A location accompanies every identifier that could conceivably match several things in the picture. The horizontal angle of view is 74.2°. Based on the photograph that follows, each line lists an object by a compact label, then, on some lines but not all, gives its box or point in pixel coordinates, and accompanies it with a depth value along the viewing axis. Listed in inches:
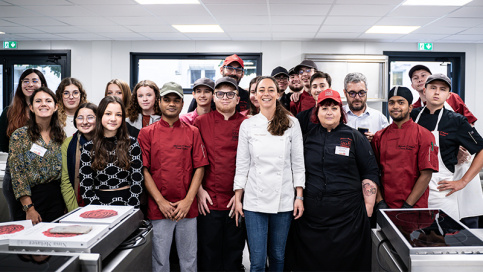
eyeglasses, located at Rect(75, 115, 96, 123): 81.7
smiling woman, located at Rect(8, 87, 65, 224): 77.5
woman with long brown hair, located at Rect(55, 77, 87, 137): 98.3
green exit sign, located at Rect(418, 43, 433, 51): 232.7
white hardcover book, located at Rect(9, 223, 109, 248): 40.2
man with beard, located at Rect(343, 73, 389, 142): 94.9
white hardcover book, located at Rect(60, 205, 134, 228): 47.2
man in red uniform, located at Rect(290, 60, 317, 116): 108.5
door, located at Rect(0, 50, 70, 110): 246.5
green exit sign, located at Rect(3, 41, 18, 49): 244.4
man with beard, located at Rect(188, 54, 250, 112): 109.3
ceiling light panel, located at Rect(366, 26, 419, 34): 193.5
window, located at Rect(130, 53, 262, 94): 243.9
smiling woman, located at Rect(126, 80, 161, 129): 100.0
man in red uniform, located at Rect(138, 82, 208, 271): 77.8
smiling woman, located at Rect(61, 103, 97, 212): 79.9
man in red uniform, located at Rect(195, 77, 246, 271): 83.0
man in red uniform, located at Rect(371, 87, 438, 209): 77.3
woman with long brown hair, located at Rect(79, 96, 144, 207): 68.7
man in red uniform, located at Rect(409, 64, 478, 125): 112.7
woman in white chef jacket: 75.3
